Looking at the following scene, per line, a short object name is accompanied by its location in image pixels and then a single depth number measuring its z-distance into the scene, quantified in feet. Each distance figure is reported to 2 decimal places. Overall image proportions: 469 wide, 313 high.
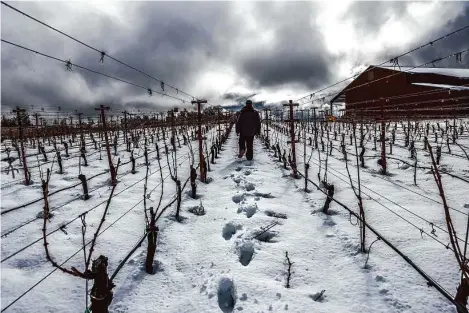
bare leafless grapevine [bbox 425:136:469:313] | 6.17
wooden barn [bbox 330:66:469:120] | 81.11
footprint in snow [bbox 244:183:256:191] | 18.63
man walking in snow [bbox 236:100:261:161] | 27.02
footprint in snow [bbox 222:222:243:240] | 12.40
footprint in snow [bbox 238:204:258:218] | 14.24
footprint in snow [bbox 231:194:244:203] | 16.46
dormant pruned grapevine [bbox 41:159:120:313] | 6.05
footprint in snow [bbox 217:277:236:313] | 8.07
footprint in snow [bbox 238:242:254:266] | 10.39
